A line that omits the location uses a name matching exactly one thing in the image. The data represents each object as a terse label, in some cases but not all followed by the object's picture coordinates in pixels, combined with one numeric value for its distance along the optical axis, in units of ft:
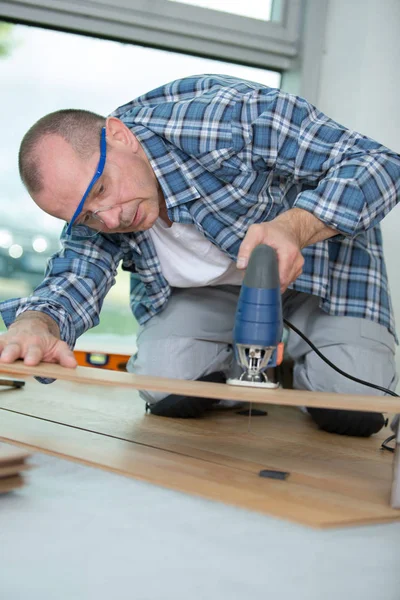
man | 5.47
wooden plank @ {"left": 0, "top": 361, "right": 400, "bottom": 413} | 3.90
